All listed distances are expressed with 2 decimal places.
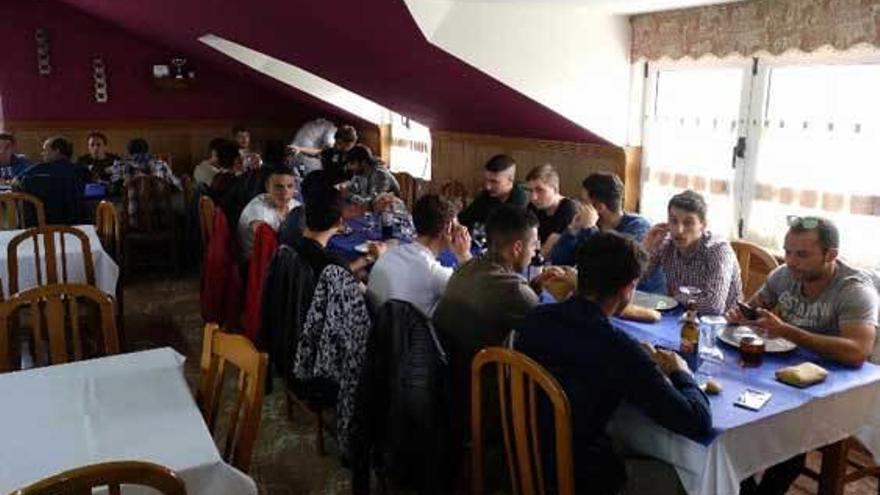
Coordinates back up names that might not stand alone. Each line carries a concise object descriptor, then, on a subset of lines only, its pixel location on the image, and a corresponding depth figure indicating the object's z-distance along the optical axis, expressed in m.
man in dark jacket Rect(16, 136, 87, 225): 4.77
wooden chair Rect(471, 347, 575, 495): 1.59
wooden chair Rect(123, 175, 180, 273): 5.30
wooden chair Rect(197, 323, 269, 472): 1.63
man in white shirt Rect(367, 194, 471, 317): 2.52
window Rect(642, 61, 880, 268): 3.21
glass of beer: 2.03
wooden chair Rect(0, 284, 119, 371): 2.11
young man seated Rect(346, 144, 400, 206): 4.95
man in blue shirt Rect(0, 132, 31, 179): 5.75
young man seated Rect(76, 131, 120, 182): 6.12
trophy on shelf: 8.02
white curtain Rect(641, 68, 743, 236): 3.86
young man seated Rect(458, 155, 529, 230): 3.97
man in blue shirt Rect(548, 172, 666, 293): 3.17
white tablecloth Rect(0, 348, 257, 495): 1.53
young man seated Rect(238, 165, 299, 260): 3.88
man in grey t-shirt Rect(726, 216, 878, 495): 2.05
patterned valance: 3.03
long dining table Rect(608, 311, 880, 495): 1.68
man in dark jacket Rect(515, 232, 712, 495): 1.65
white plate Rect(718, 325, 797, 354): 2.12
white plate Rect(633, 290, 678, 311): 2.54
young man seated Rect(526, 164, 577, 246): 3.65
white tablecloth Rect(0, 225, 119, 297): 3.37
